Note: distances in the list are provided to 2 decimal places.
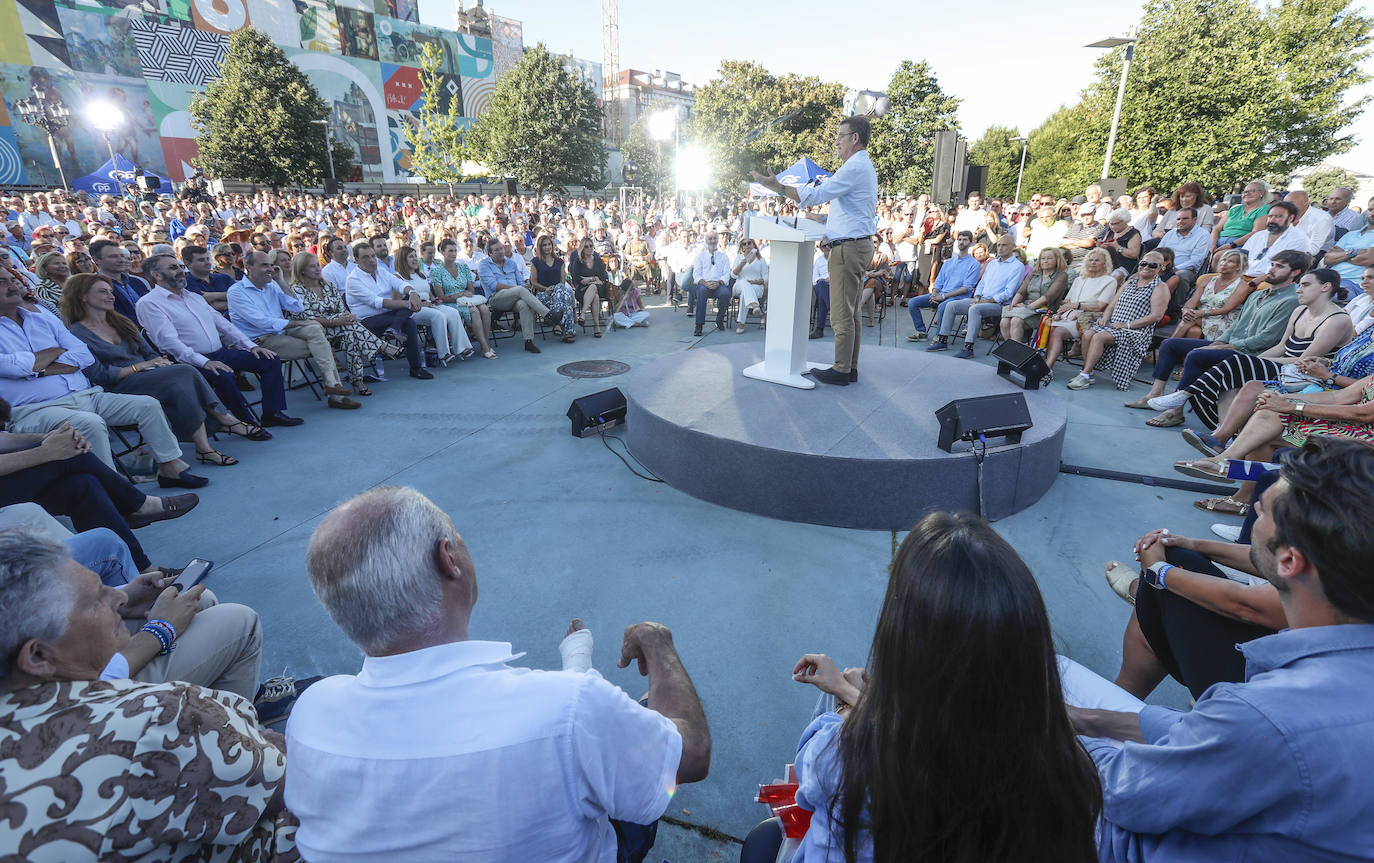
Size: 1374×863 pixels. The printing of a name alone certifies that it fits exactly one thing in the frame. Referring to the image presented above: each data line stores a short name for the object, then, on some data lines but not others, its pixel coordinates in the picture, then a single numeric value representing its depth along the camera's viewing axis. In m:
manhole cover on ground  6.80
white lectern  4.34
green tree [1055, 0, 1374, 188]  15.59
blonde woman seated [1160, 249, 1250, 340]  5.58
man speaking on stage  4.01
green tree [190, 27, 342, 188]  26.67
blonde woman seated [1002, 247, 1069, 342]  7.02
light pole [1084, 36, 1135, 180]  11.84
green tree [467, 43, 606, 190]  32.28
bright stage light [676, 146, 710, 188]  39.12
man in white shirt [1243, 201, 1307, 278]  6.12
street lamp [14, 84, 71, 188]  25.22
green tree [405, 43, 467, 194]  33.00
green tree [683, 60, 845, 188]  38.31
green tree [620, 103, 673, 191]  48.56
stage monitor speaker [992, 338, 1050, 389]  4.71
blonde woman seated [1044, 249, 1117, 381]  6.37
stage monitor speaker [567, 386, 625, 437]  4.87
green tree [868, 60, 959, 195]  27.98
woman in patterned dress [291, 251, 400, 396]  6.03
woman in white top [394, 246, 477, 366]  6.95
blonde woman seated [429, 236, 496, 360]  7.54
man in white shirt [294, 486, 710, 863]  0.99
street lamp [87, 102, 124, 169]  29.19
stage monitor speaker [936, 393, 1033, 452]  3.42
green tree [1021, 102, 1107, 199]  27.27
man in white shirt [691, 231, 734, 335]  9.03
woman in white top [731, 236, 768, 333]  9.04
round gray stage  3.46
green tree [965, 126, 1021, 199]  33.69
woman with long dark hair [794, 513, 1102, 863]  0.92
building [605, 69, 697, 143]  67.94
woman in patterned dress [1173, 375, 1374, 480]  3.36
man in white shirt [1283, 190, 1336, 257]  6.54
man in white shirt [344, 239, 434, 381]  6.45
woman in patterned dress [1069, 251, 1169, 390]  5.84
